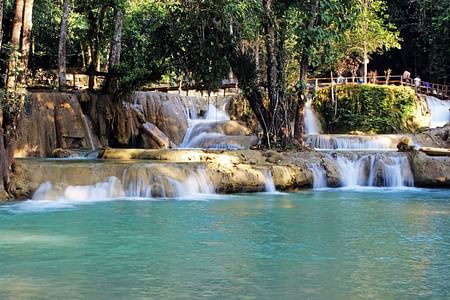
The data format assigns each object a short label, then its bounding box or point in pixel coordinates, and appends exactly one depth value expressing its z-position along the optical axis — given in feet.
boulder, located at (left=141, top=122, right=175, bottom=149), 73.41
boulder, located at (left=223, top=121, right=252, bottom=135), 81.31
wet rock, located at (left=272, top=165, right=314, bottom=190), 51.60
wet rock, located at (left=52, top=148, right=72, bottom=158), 59.77
